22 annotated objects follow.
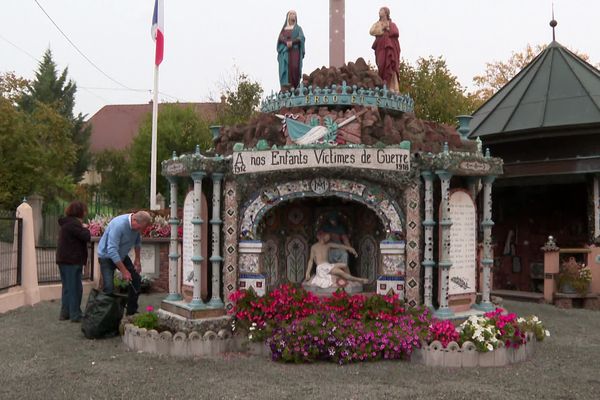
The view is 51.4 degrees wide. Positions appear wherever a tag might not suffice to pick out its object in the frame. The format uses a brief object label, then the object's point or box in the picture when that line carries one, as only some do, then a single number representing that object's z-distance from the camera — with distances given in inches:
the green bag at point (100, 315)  358.0
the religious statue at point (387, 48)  410.9
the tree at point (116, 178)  1549.0
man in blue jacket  363.9
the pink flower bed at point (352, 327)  306.2
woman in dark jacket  411.5
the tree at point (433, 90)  1191.6
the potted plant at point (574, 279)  550.9
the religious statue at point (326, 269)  391.5
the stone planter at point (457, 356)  300.5
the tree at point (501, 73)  1416.1
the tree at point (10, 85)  1258.0
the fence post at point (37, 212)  823.7
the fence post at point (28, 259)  496.4
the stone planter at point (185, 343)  323.6
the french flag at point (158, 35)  845.2
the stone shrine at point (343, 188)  341.7
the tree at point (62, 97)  1694.1
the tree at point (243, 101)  1186.6
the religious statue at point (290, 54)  418.9
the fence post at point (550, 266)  564.7
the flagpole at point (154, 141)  807.1
